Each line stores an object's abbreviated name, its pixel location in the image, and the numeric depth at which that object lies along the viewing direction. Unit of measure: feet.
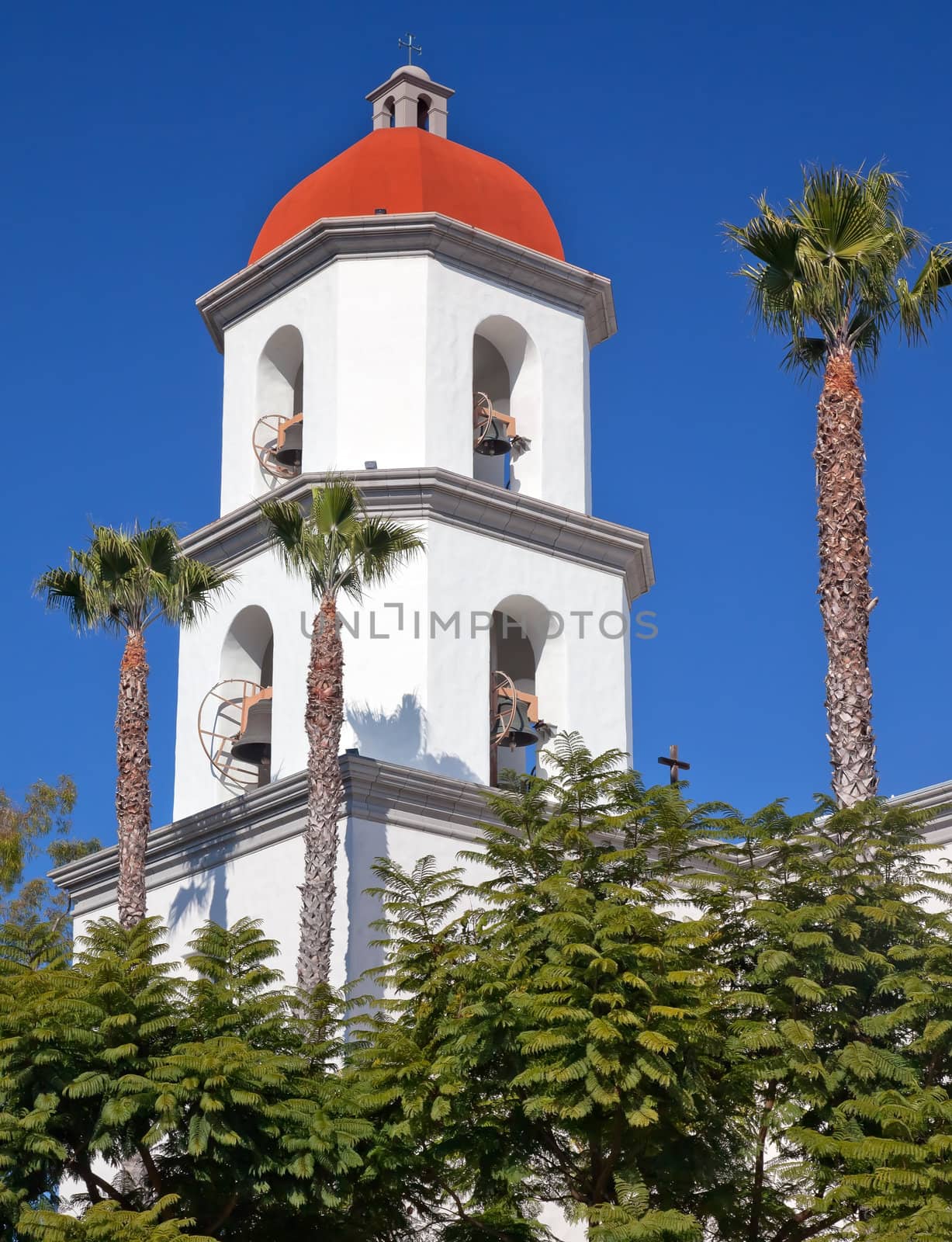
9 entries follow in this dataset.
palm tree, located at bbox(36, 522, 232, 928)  83.35
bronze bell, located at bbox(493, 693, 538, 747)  92.94
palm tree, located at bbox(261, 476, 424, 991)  77.87
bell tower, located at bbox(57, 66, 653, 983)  88.69
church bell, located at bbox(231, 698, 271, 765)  92.84
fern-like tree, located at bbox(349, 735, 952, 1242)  59.11
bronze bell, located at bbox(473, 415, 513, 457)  97.09
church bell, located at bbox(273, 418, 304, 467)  97.91
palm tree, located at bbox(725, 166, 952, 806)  67.67
